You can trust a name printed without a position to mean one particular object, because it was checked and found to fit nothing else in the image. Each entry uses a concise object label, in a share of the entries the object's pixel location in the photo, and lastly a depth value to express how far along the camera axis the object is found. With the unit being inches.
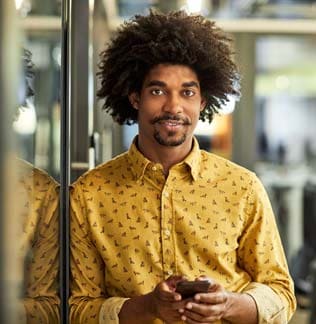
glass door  67.9
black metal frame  98.6
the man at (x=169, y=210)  98.2
